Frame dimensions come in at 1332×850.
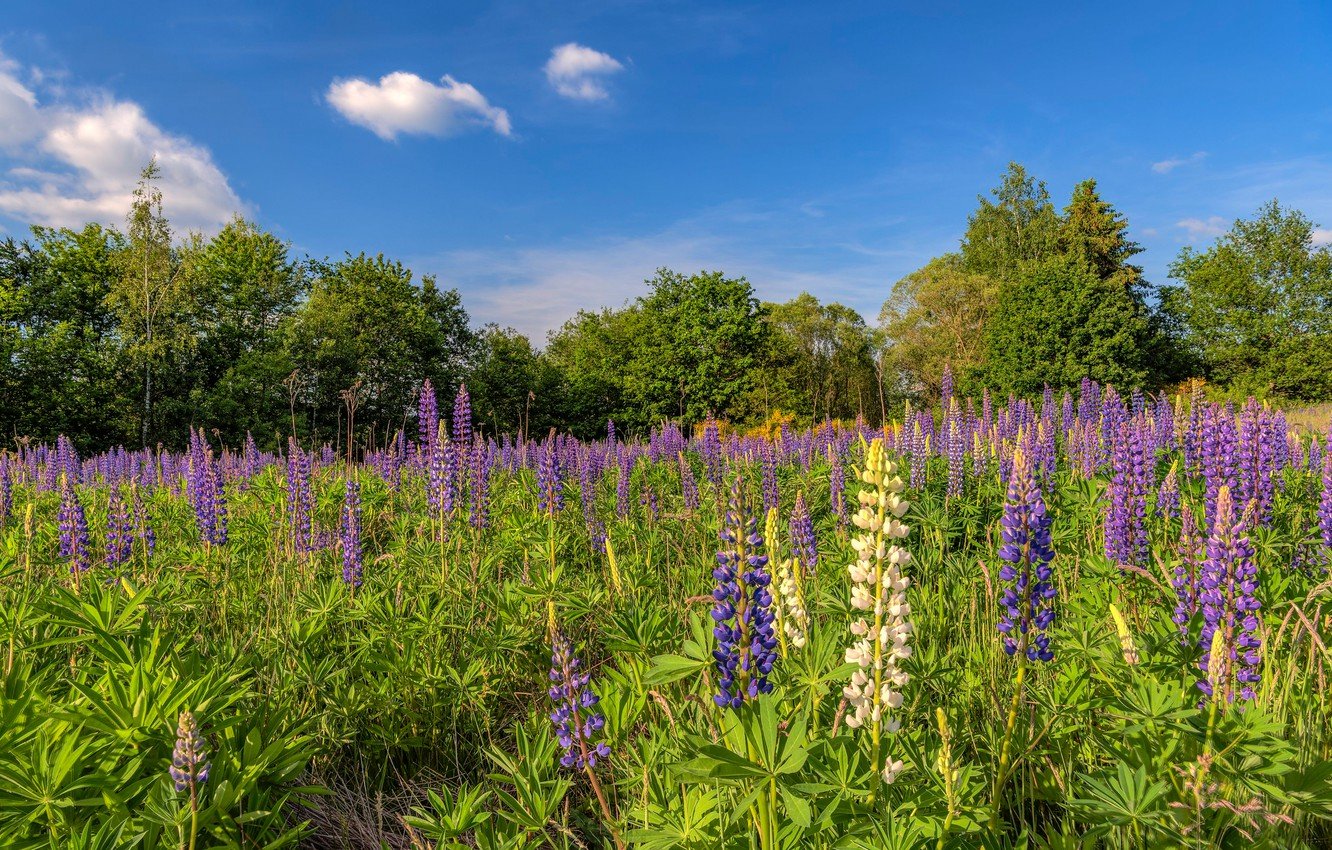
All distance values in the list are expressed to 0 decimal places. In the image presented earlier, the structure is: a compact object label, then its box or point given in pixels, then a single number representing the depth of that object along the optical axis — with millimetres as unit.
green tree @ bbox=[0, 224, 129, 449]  26969
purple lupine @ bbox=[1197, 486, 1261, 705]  2213
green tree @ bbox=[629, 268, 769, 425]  38438
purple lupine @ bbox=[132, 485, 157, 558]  4828
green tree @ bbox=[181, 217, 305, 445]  29625
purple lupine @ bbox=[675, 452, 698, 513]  6902
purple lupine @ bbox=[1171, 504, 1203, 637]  2627
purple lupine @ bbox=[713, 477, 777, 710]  1605
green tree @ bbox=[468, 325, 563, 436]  35594
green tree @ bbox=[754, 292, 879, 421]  40094
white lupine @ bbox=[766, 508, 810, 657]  2141
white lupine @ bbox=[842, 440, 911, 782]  1513
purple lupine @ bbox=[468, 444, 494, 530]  4762
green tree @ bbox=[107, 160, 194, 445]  27578
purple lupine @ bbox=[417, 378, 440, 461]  5636
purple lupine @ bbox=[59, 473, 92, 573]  4344
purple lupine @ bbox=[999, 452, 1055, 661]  1959
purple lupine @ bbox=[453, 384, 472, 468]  5328
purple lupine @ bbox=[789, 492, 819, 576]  3798
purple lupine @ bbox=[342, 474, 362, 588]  4573
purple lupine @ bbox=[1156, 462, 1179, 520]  4220
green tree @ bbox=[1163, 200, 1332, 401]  36344
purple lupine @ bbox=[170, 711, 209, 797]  1522
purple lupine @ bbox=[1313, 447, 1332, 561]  3805
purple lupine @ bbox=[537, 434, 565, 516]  5398
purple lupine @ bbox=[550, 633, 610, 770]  2002
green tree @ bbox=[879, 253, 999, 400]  40688
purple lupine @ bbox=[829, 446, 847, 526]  5414
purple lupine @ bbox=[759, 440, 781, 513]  5664
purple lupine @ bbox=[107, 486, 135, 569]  4707
